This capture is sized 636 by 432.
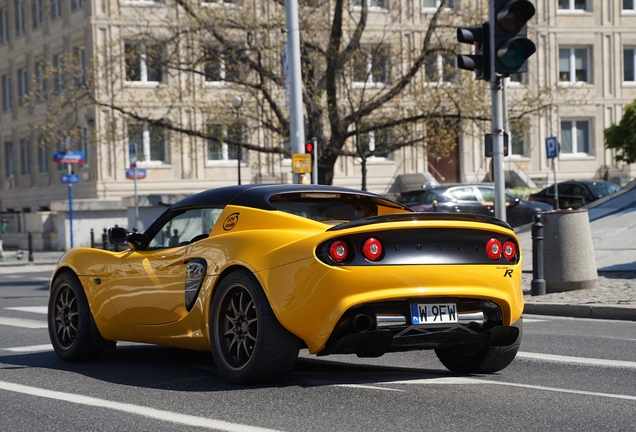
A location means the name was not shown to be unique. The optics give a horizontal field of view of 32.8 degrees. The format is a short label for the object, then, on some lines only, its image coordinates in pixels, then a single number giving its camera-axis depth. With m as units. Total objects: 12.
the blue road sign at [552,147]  34.03
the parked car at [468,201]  28.64
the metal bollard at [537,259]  14.46
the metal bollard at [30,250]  30.58
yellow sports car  6.43
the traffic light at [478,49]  13.05
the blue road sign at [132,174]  39.20
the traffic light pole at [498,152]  13.84
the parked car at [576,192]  37.41
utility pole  19.81
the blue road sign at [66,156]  31.95
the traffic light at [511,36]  12.60
